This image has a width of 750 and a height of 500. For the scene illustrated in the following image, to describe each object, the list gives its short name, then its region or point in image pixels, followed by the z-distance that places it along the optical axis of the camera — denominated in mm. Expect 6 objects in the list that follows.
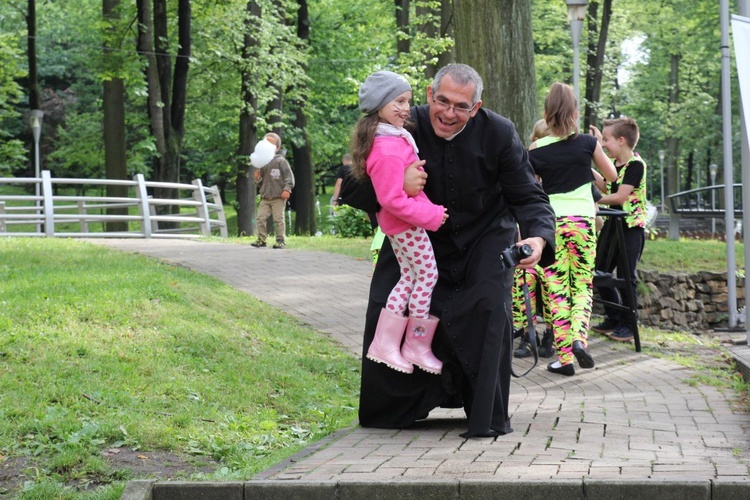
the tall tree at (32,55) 36719
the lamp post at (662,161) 65206
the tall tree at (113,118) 28781
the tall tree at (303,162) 35688
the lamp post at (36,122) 38188
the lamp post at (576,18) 17575
